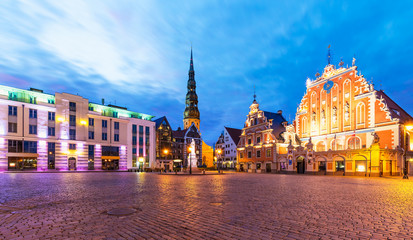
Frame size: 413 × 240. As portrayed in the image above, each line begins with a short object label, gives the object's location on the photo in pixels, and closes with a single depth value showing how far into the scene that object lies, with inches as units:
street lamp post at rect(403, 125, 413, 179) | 1382.6
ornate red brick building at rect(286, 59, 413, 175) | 1432.9
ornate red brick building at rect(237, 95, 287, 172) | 2121.1
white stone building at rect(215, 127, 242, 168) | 3079.5
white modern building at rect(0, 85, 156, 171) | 1840.6
